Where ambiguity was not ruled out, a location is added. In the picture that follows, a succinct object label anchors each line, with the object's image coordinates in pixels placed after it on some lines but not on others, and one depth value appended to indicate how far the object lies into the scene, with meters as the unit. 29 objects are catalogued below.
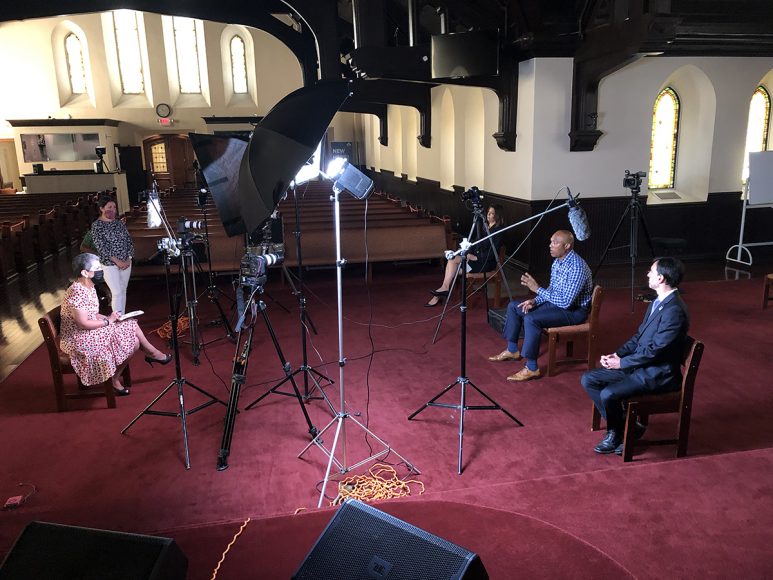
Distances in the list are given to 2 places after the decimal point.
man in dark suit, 3.30
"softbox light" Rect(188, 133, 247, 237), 3.07
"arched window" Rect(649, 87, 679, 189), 8.80
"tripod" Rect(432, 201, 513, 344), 4.25
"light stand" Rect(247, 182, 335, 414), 3.92
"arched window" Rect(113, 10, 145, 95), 17.88
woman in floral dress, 4.07
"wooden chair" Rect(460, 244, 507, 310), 6.24
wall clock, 18.17
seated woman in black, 6.01
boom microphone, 3.40
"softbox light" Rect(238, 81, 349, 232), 2.44
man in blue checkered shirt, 4.50
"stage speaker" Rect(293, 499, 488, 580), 1.65
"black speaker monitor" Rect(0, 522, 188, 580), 1.65
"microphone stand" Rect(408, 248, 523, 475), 3.41
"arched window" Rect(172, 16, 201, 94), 18.28
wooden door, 18.64
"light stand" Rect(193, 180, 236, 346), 5.28
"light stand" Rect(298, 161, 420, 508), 3.08
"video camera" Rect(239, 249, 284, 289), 3.33
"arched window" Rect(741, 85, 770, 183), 9.12
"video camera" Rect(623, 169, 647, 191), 6.55
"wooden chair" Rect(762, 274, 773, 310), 6.08
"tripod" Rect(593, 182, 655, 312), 6.48
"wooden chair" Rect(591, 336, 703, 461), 3.30
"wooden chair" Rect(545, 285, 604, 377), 4.57
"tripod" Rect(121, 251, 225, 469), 3.50
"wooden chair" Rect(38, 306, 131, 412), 4.05
